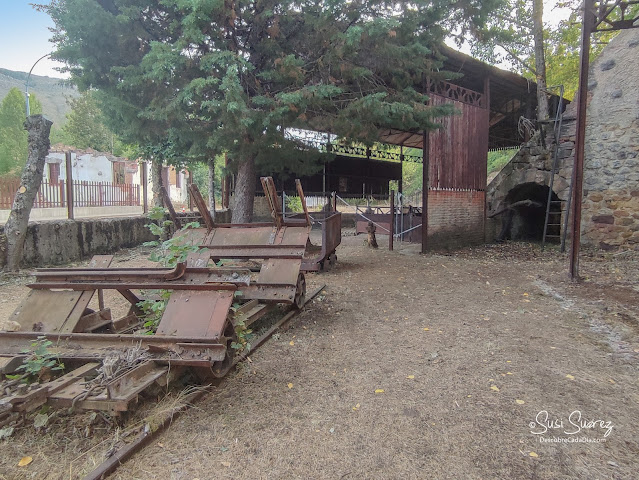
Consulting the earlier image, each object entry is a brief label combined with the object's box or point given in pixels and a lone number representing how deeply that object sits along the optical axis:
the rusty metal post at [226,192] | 16.55
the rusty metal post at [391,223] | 10.51
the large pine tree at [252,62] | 6.75
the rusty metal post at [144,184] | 11.83
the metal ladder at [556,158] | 10.88
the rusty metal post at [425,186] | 10.72
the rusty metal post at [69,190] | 8.69
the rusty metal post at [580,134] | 6.60
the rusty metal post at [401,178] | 20.97
